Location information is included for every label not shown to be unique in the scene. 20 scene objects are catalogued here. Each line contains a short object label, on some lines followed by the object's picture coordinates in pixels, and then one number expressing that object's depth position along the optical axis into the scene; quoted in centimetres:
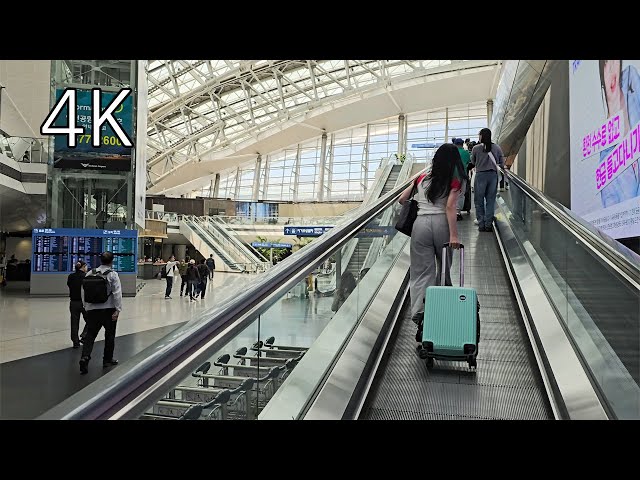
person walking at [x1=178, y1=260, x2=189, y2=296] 1746
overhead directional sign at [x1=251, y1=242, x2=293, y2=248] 4009
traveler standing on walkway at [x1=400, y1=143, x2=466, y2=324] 395
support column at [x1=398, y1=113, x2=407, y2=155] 4838
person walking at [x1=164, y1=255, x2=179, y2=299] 1806
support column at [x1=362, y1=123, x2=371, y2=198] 4938
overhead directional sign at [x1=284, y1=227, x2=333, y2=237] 3083
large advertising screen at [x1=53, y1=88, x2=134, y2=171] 1848
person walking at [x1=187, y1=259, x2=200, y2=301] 1694
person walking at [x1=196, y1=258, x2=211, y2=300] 1701
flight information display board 1766
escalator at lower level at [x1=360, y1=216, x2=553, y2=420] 292
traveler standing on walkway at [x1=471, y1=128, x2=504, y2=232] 812
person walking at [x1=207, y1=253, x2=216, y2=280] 2583
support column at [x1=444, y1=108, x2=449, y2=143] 4684
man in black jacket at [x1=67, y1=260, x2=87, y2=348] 884
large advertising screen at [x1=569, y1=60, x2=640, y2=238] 615
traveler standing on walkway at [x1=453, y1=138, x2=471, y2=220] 880
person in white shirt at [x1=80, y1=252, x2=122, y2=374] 743
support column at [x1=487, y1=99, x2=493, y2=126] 4378
